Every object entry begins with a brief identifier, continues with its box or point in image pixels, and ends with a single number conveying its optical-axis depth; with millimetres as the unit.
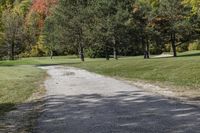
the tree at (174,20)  65375
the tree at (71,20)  63000
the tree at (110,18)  60094
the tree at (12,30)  82250
